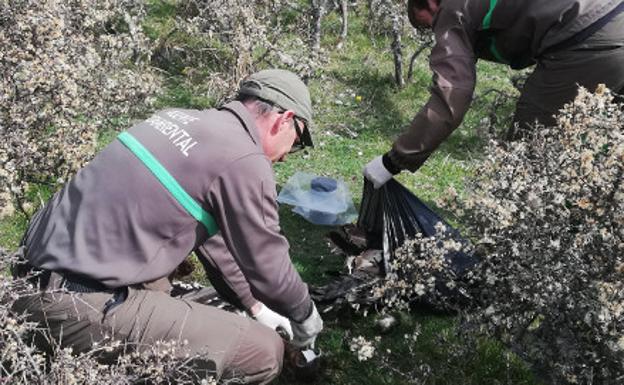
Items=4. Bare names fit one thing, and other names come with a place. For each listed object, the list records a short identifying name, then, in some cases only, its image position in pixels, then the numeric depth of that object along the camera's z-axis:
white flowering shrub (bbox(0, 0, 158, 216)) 3.45
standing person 3.60
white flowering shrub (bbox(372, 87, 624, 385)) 2.39
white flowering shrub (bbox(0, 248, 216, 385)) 2.23
